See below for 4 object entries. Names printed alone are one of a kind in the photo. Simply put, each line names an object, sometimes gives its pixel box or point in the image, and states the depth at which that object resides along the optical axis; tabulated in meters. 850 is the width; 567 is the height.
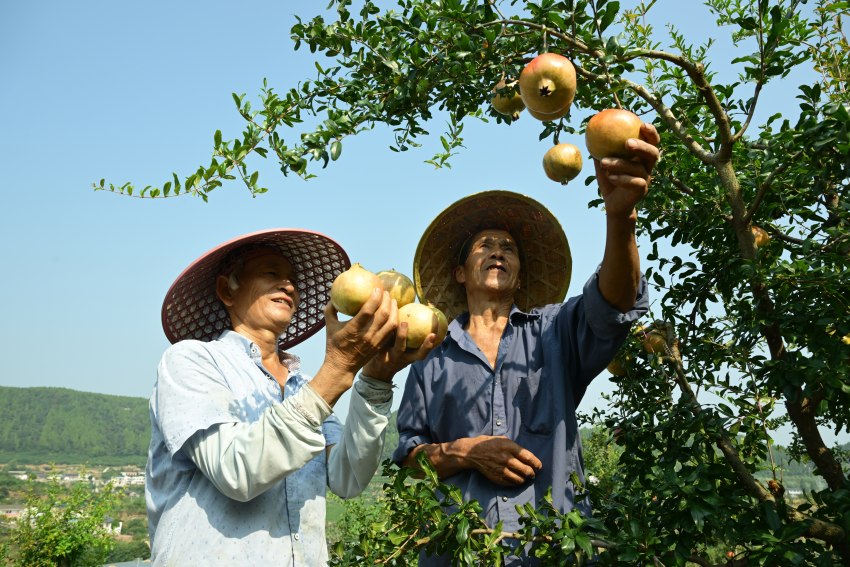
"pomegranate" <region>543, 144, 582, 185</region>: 2.15
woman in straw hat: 1.67
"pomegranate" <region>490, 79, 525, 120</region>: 2.36
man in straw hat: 1.88
